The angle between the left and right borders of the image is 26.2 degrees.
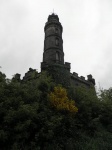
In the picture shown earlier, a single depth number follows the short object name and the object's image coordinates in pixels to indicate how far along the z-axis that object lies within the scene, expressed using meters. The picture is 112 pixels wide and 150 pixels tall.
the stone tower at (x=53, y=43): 34.66
